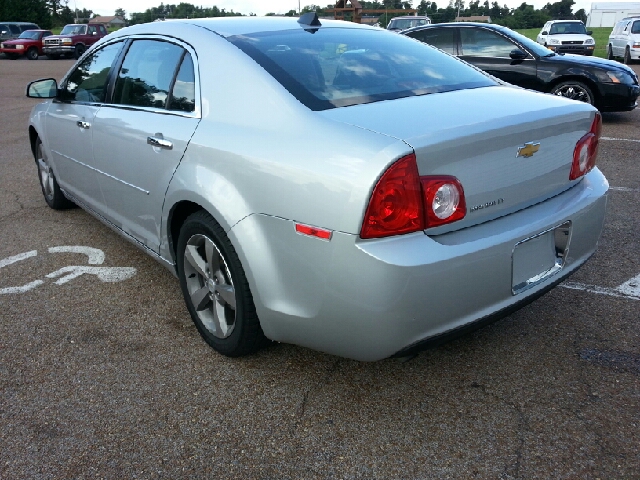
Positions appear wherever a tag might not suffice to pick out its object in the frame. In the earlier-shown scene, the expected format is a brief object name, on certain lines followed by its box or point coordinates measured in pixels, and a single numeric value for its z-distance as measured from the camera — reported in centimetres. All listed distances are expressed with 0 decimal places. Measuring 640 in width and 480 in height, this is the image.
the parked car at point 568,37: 2061
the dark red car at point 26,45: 3112
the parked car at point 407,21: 2235
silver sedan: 224
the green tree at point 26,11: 4866
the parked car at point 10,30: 3320
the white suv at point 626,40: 1939
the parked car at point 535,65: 929
